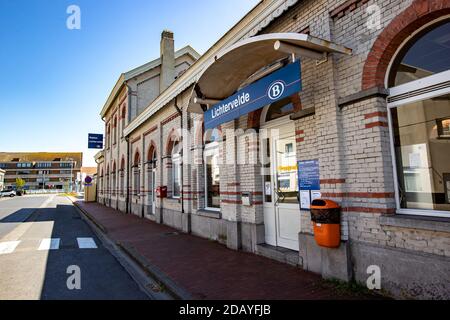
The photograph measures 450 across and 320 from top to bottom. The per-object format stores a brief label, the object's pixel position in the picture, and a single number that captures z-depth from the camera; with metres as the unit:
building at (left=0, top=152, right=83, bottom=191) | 94.94
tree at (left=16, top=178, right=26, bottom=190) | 85.00
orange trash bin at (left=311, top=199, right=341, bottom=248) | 4.32
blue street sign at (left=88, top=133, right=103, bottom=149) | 25.28
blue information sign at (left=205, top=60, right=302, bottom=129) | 4.66
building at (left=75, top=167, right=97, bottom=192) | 91.38
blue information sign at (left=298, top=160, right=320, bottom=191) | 4.98
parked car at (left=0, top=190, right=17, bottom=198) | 53.95
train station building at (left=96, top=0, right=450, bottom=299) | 3.73
